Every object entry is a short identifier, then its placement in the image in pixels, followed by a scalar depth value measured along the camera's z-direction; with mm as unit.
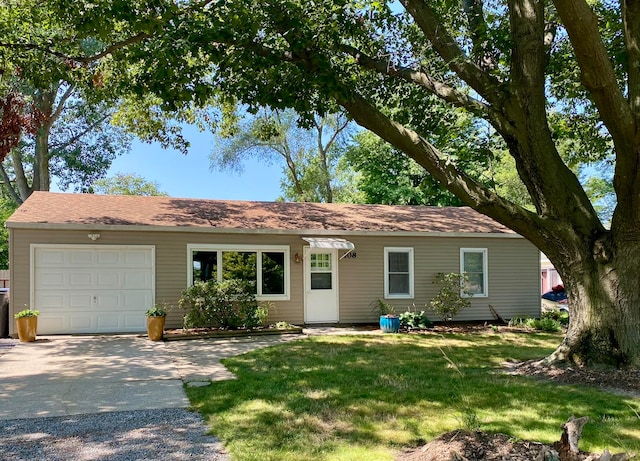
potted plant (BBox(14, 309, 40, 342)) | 10125
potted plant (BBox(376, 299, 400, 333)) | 12047
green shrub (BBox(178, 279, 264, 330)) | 11359
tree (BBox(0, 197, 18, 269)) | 28859
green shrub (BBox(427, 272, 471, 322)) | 13297
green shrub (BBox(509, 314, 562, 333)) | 12859
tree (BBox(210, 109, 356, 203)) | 28469
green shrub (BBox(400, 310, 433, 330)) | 12664
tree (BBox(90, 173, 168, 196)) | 36312
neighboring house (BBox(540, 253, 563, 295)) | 26698
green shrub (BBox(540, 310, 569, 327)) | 13923
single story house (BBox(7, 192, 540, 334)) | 11188
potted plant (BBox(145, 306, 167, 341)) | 10484
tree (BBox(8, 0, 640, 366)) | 6730
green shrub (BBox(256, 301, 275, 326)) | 11836
